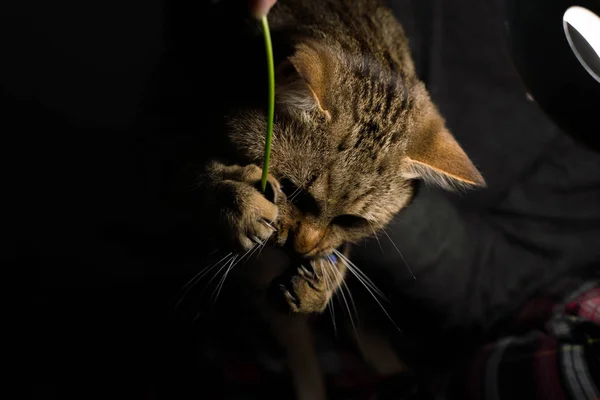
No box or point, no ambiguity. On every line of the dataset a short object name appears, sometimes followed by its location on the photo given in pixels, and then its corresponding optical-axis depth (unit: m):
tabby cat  0.51
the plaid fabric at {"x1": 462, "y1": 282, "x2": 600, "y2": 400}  0.57
